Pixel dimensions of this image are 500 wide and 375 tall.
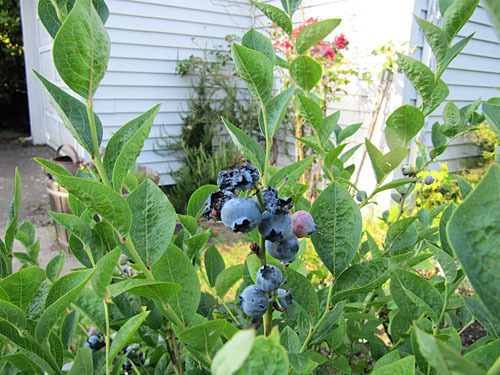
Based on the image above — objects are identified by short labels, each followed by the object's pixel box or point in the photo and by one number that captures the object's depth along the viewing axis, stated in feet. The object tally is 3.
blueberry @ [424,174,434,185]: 3.33
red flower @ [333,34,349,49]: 11.79
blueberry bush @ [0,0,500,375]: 0.68
